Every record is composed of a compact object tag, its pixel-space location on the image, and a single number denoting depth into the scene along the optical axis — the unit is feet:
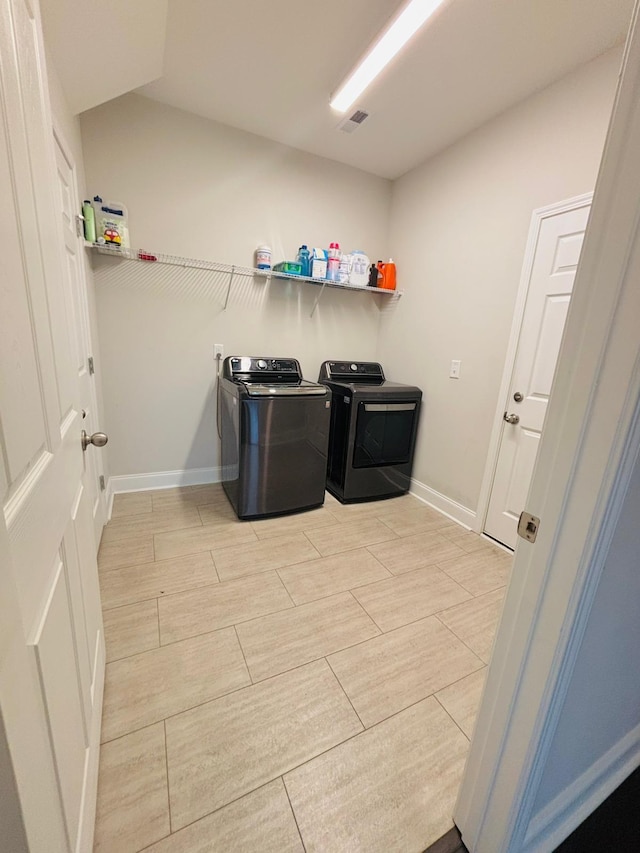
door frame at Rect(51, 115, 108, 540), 4.61
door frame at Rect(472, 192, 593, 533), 6.18
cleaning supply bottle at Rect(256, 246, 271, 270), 8.43
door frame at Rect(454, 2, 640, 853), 1.71
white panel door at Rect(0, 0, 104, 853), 1.49
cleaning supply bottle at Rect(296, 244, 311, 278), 8.76
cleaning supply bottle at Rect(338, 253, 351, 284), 9.12
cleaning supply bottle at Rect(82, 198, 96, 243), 6.52
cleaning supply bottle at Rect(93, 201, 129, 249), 6.87
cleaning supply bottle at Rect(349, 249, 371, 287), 9.25
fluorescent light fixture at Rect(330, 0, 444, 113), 4.53
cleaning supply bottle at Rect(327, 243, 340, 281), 8.91
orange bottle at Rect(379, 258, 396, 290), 9.76
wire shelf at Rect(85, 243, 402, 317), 7.25
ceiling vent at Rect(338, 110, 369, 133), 7.18
